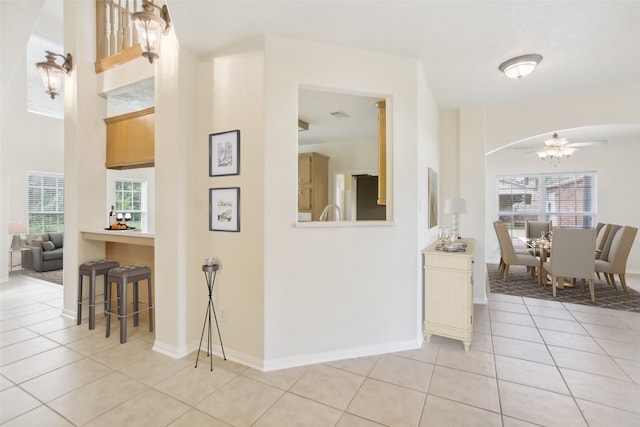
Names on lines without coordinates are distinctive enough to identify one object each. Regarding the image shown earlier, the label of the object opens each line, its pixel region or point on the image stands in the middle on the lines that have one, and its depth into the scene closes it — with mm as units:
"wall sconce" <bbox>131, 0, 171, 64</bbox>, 2412
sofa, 5910
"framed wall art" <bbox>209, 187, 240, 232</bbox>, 2633
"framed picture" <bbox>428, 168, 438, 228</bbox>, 3635
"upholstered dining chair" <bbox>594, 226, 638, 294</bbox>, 4613
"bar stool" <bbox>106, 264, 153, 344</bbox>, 2959
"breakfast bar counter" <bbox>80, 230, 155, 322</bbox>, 3202
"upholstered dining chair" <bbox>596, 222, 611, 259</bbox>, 5352
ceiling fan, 5378
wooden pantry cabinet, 5559
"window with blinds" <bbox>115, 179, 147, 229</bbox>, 8125
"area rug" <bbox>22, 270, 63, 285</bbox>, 5363
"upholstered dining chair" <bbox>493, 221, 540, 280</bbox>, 5328
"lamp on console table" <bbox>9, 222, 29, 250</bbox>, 5926
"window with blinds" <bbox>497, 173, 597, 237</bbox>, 6827
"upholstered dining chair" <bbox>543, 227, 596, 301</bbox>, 4430
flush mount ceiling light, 2877
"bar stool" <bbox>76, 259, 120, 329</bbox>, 3293
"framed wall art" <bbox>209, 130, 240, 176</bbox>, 2623
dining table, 5133
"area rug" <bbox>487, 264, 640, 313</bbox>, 4191
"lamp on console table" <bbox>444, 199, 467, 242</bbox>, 3424
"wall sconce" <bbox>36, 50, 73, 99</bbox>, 3447
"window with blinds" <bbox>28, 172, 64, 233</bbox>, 6641
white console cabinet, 2833
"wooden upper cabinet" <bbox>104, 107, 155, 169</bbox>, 3383
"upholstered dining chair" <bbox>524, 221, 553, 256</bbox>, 6516
